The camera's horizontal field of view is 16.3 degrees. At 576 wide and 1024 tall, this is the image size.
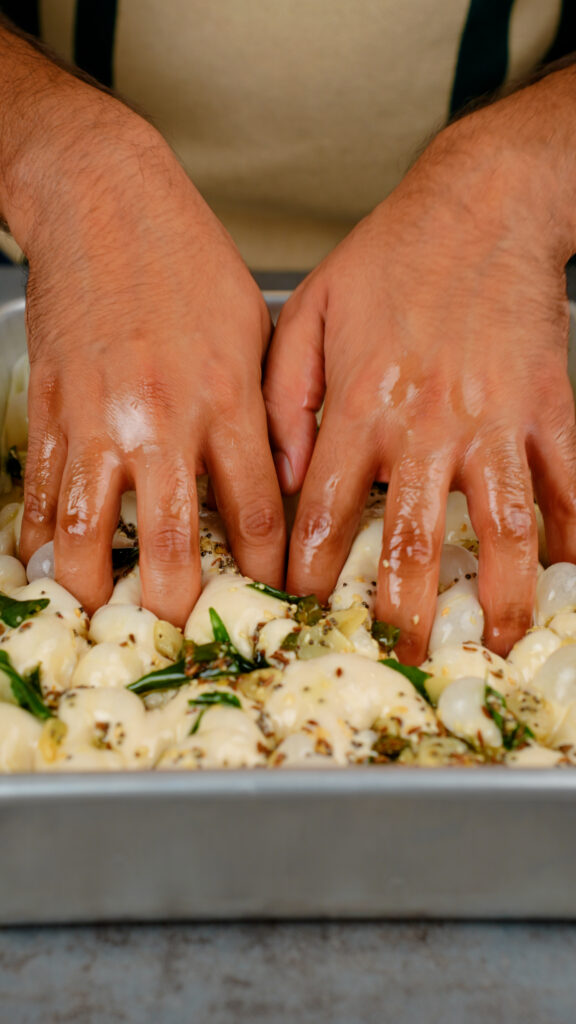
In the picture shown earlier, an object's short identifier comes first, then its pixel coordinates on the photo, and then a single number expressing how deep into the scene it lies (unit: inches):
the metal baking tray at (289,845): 23.5
